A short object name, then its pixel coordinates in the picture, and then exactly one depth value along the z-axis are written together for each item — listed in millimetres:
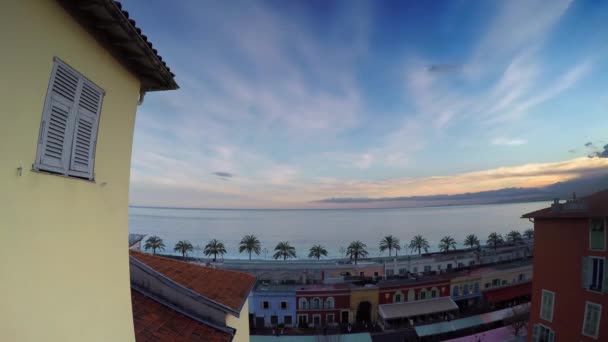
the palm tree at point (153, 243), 55812
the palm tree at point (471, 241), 60394
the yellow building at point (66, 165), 2389
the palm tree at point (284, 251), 50231
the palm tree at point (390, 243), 55988
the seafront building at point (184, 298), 6106
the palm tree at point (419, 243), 58581
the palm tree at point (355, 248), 45625
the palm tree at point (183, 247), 52759
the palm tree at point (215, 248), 49306
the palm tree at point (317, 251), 52072
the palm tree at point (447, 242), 55875
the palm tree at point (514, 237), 59719
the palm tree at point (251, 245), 52406
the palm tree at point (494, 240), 56319
